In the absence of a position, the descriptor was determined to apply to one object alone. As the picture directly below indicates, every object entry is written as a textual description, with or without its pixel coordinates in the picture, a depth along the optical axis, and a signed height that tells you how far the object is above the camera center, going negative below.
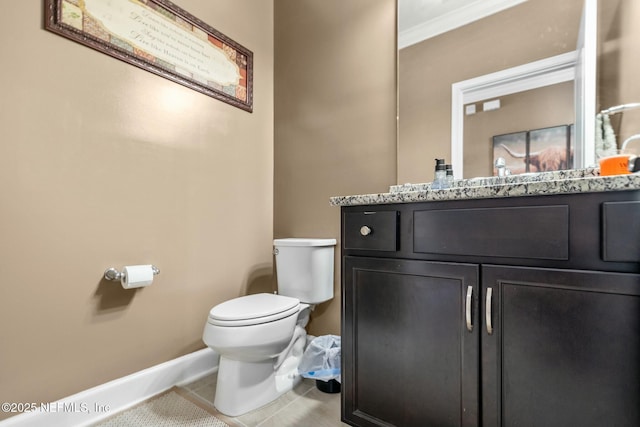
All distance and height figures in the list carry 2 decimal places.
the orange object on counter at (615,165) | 0.89 +0.14
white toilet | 1.29 -0.51
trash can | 1.53 -0.77
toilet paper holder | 1.35 -0.26
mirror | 1.20 +0.71
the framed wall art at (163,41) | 1.30 +0.85
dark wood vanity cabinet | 0.71 -0.27
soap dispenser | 1.39 +0.18
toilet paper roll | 1.34 -0.27
